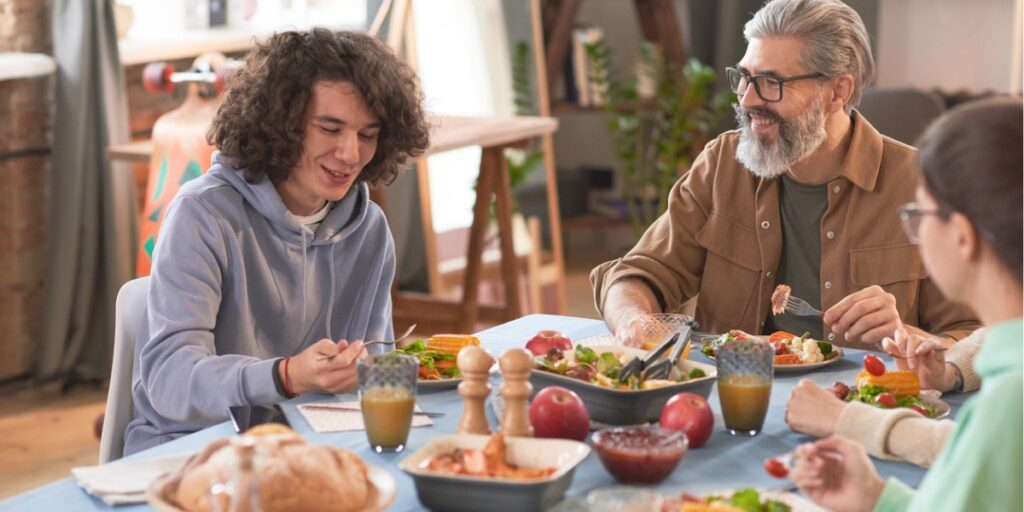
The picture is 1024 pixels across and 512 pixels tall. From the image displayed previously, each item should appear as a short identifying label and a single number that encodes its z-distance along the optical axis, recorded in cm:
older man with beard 260
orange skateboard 385
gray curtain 440
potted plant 608
